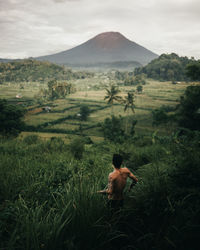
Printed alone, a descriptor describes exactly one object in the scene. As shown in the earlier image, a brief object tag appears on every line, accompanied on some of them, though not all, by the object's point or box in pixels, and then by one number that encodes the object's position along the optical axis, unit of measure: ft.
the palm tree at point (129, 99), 183.65
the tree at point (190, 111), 95.61
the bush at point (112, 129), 145.89
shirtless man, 9.55
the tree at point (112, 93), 193.71
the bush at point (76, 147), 51.97
